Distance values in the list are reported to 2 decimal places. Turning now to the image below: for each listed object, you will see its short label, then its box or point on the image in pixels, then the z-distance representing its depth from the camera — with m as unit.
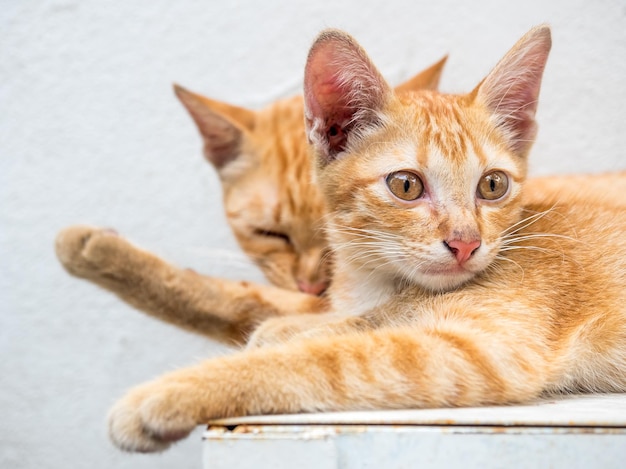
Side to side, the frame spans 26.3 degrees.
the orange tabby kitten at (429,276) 0.44
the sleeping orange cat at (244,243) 0.55
